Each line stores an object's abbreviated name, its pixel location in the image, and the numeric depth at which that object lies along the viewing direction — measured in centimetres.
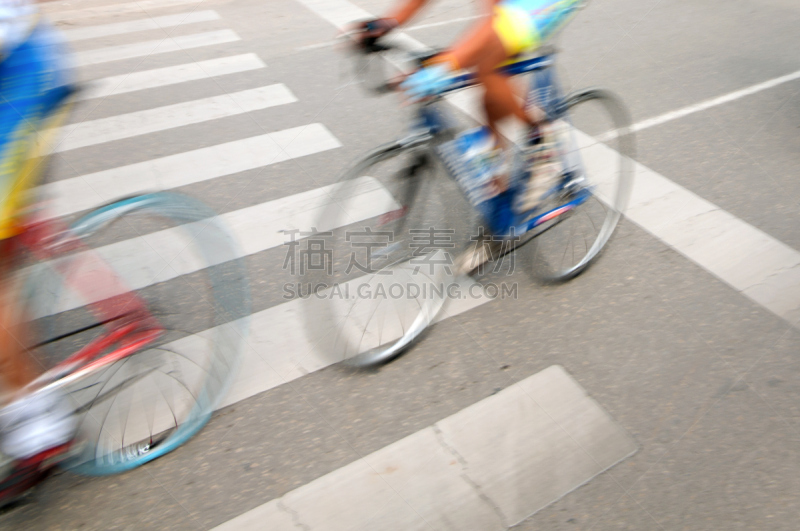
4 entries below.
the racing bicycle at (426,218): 272
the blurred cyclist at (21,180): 191
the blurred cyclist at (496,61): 243
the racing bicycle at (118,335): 217
